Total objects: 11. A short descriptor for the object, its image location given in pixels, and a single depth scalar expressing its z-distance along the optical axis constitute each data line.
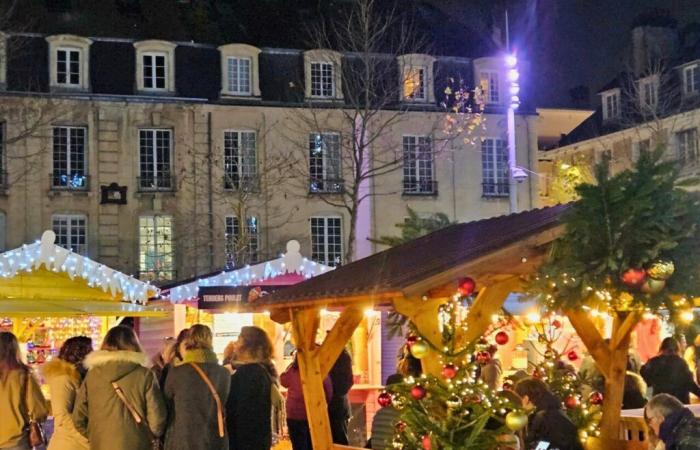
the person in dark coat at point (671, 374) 11.09
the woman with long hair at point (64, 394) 6.81
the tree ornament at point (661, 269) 6.85
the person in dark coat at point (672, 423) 5.98
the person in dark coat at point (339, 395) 9.93
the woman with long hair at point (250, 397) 7.23
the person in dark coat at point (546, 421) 7.38
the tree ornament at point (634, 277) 6.86
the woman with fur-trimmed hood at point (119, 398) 6.57
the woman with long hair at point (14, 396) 7.07
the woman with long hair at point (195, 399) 6.77
